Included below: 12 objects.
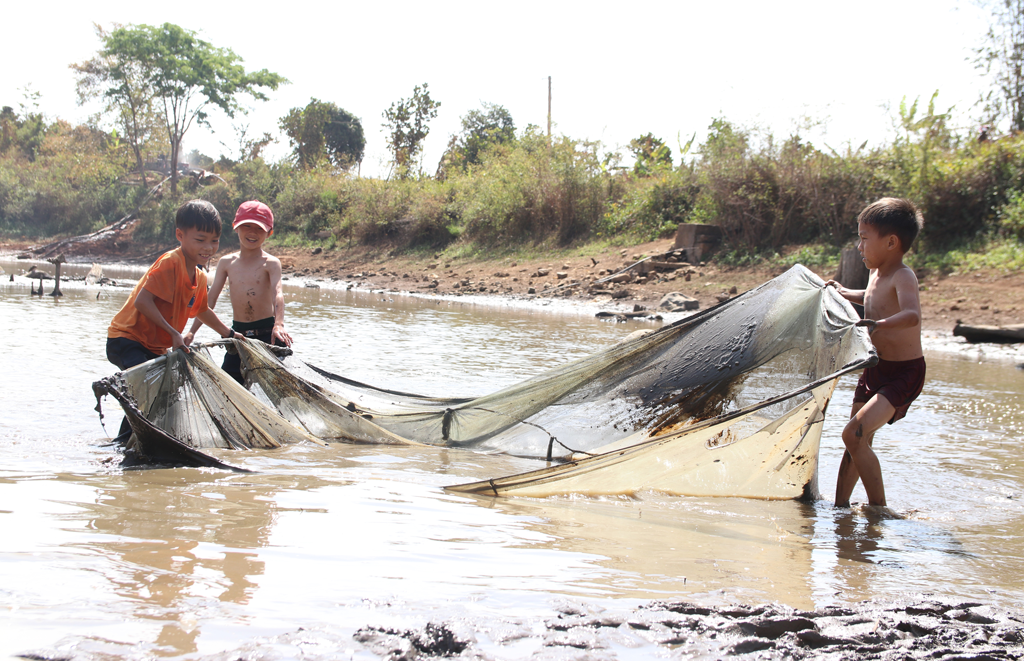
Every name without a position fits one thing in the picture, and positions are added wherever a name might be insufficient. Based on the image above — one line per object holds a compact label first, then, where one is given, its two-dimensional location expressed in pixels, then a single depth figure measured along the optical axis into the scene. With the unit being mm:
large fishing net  3014
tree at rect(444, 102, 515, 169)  30234
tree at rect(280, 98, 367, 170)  35250
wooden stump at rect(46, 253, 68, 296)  11574
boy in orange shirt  3409
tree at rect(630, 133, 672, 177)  20062
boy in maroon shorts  3090
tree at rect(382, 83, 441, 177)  32438
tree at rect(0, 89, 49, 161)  45062
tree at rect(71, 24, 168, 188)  31828
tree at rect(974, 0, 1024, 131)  14023
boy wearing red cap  4211
